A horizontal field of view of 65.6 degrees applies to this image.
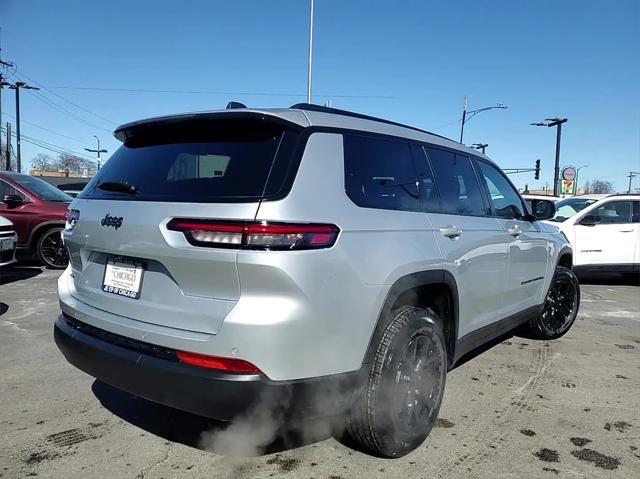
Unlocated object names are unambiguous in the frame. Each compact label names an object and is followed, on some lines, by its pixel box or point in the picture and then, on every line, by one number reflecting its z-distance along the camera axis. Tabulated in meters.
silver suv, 2.12
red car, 8.74
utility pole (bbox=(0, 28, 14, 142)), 31.66
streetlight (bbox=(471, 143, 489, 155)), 41.46
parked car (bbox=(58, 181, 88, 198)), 24.47
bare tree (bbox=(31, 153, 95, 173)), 79.62
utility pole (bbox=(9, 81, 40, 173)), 33.53
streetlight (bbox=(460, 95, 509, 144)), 30.61
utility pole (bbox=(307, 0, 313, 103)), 19.64
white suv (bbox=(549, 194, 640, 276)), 8.95
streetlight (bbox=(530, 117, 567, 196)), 29.92
